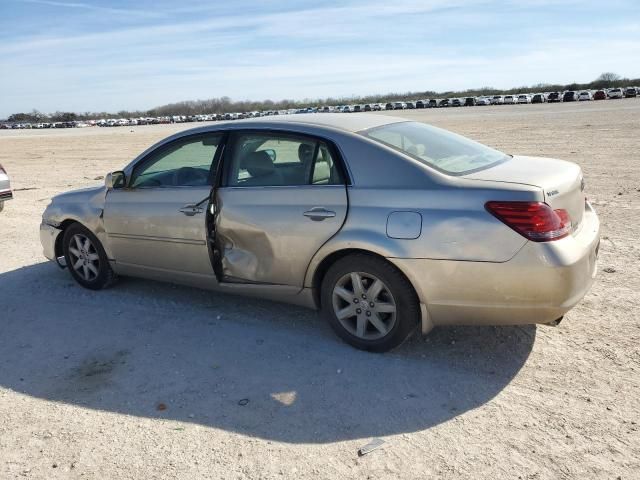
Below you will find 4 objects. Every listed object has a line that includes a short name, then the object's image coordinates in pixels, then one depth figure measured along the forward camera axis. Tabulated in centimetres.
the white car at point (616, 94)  6544
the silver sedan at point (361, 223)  360
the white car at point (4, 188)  1013
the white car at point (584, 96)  6654
